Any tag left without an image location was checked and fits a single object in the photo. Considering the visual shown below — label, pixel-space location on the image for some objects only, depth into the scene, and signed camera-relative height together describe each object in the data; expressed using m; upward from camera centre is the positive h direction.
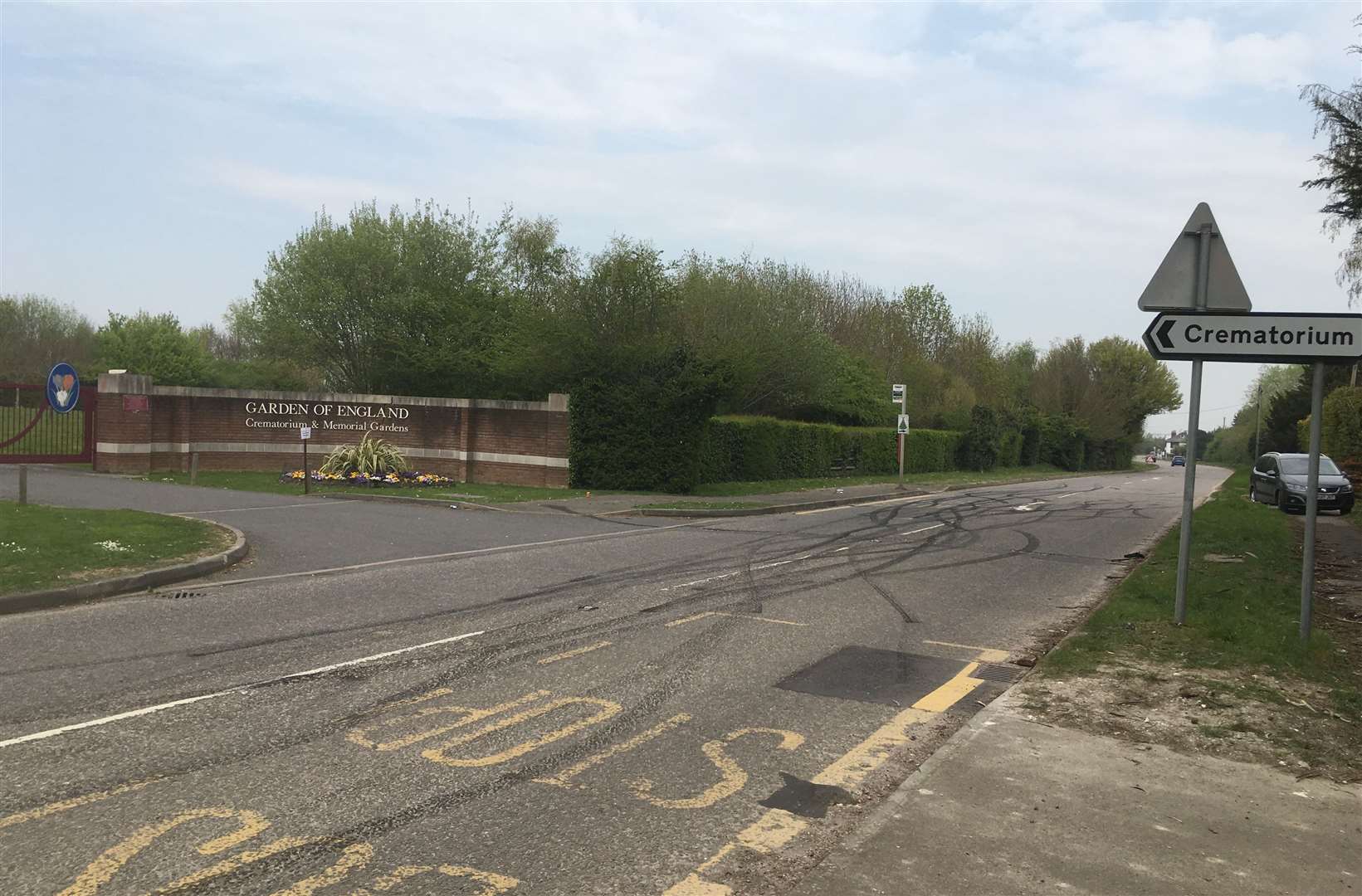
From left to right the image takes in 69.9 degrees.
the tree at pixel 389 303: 38.84 +4.35
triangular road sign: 7.69 +1.31
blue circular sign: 14.98 +0.13
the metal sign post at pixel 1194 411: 7.75 +0.24
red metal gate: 23.03 -0.80
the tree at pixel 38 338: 56.19 +3.75
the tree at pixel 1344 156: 9.31 +2.85
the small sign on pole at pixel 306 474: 22.53 -1.57
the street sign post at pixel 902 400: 30.11 +0.93
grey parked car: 23.98 -0.98
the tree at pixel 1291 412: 55.00 +2.08
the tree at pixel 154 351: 60.12 +3.11
